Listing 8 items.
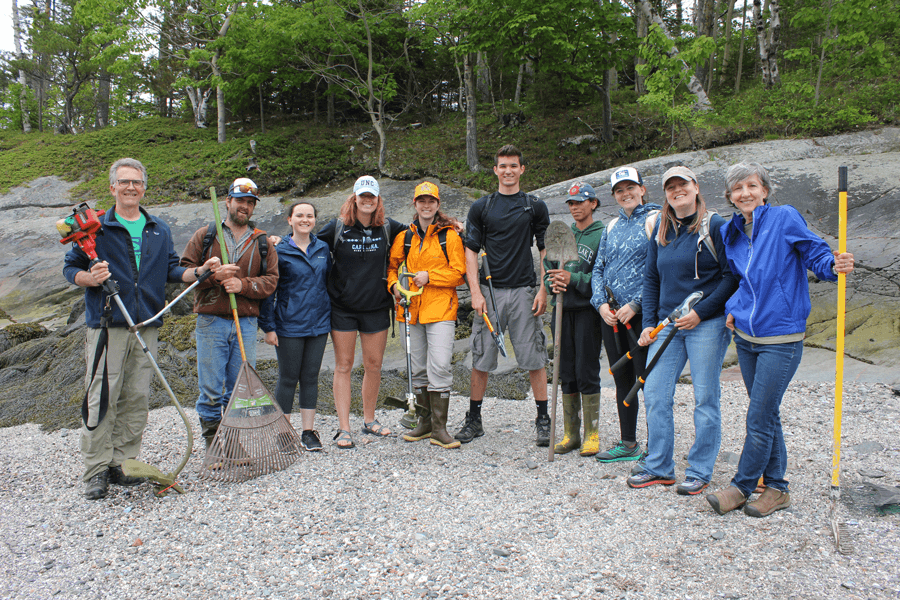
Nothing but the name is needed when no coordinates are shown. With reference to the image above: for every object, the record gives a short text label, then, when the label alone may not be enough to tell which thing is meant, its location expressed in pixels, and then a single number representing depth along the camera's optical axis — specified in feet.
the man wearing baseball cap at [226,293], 15.71
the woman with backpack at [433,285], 16.78
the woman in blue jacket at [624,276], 14.25
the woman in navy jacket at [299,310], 16.52
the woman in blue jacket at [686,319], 12.20
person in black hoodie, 17.02
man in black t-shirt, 16.66
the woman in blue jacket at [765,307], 11.03
